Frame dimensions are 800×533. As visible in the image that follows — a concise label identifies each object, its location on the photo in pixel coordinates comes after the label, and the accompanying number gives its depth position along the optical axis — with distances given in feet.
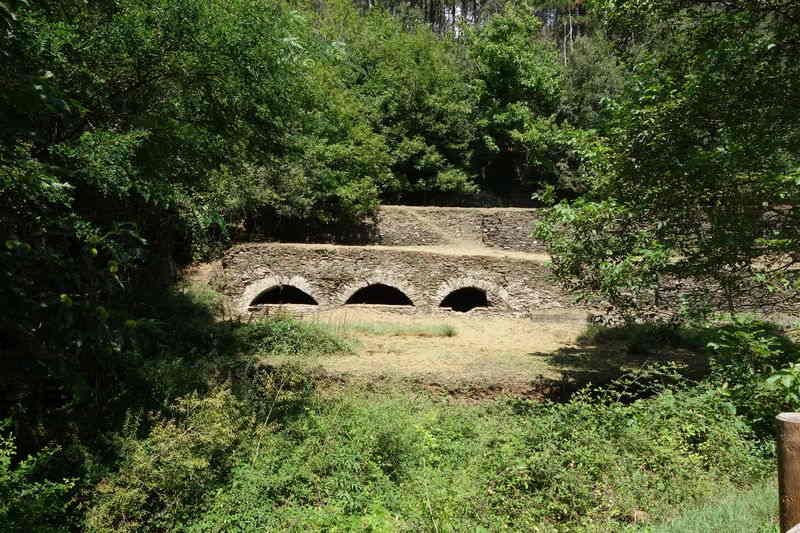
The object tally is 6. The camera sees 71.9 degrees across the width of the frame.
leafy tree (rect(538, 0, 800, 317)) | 20.49
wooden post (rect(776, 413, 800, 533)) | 8.59
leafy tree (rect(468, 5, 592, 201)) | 79.77
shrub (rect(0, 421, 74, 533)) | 13.35
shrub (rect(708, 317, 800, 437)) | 18.30
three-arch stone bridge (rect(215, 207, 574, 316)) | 52.44
